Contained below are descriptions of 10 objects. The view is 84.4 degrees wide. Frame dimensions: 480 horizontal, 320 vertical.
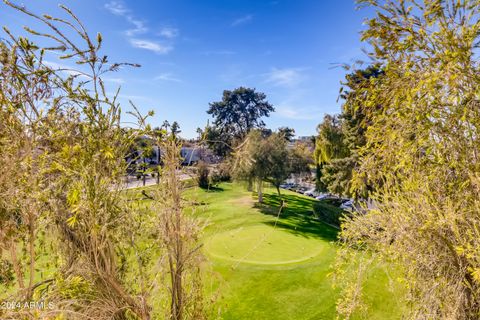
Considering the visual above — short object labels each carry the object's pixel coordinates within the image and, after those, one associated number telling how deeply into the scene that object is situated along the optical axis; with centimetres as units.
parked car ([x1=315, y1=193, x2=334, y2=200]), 2948
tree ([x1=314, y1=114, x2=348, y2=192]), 2106
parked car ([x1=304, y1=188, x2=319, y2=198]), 3221
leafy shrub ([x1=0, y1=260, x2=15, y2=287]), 385
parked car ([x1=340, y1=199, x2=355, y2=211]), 2194
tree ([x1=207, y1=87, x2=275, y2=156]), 5241
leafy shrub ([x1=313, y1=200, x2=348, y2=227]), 1811
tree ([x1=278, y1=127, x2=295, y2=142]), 5456
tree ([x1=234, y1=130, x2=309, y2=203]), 2217
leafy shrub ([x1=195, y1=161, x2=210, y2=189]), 2831
